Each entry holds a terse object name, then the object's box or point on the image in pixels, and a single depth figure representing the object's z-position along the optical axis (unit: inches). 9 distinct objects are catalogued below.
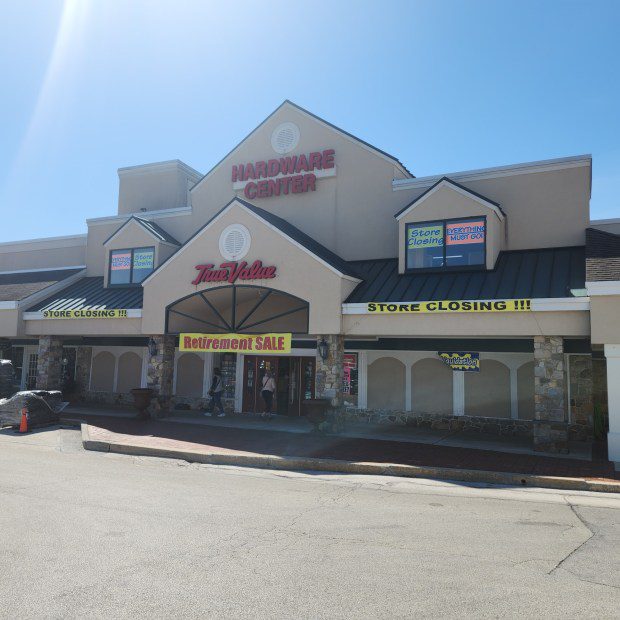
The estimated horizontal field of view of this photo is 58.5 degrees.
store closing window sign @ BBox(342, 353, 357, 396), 764.0
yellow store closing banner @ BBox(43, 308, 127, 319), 777.4
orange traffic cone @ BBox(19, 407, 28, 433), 657.0
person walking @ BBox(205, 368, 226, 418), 791.7
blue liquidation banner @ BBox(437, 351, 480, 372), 679.7
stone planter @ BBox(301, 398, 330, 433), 625.3
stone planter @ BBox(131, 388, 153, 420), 743.7
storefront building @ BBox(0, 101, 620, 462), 579.5
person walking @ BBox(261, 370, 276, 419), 772.0
